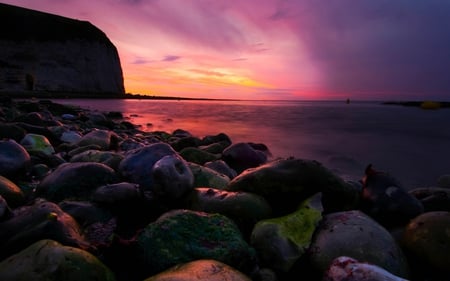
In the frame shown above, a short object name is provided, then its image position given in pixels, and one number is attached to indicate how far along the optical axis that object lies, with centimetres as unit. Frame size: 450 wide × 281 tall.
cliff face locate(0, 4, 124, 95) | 4256
